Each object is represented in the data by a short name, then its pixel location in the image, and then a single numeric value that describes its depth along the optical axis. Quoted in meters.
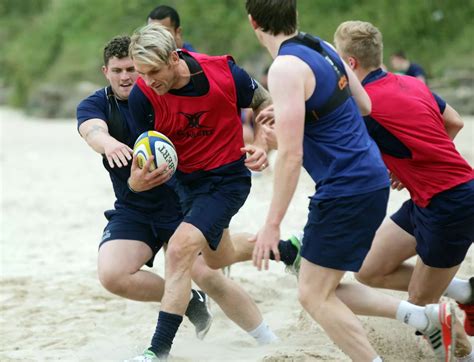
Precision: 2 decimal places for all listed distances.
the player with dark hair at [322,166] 8.09
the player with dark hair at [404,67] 31.52
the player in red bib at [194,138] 9.81
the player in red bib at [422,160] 9.59
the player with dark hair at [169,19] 15.47
